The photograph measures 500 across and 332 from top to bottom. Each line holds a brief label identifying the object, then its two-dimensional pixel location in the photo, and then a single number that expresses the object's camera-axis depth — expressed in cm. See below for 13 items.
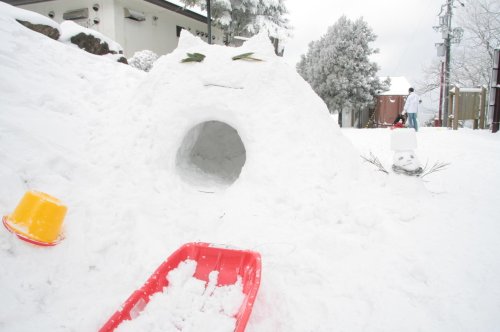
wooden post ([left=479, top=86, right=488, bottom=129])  1151
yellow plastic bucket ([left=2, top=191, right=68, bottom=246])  249
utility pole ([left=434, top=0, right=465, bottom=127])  1522
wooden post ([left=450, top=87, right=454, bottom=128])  1380
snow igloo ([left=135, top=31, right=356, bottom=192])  356
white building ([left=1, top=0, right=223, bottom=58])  1318
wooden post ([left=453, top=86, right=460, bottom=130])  1081
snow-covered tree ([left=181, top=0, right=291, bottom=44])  1306
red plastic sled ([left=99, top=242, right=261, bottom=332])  212
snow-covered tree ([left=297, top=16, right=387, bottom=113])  1869
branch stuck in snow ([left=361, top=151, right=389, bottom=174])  416
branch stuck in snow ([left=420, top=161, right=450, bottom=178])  534
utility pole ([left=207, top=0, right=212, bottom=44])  1169
